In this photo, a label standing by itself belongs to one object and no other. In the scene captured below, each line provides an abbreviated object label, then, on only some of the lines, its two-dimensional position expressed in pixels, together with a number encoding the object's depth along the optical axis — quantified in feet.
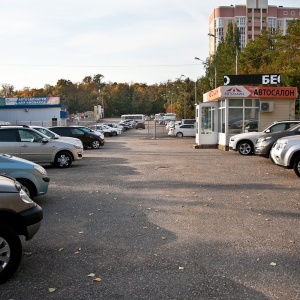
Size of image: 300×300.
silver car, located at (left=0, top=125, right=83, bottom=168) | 49.11
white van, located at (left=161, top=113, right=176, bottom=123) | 282.66
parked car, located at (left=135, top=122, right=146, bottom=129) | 258.78
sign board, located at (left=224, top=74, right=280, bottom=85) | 84.58
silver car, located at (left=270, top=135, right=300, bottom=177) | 40.60
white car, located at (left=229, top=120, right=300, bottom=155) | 68.64
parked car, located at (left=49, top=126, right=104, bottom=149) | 93.29
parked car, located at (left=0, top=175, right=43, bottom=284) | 15.85
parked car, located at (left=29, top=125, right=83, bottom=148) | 62.59
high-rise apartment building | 389.60
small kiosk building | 80.28
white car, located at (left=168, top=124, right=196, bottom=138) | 153.38
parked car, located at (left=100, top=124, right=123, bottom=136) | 176.55
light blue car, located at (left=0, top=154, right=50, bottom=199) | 27.71
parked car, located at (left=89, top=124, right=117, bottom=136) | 174.67
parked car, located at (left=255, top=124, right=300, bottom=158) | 52.84
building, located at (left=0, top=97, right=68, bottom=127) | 197.98
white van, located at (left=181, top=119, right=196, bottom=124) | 168.35
